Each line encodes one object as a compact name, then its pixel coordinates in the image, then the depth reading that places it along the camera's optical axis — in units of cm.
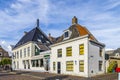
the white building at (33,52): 1864
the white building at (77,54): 1168
